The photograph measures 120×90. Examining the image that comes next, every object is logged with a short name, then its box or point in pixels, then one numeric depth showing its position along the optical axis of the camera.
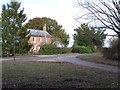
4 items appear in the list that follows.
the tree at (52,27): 35.18
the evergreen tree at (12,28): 20.94
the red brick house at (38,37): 35.04
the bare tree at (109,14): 8.85
